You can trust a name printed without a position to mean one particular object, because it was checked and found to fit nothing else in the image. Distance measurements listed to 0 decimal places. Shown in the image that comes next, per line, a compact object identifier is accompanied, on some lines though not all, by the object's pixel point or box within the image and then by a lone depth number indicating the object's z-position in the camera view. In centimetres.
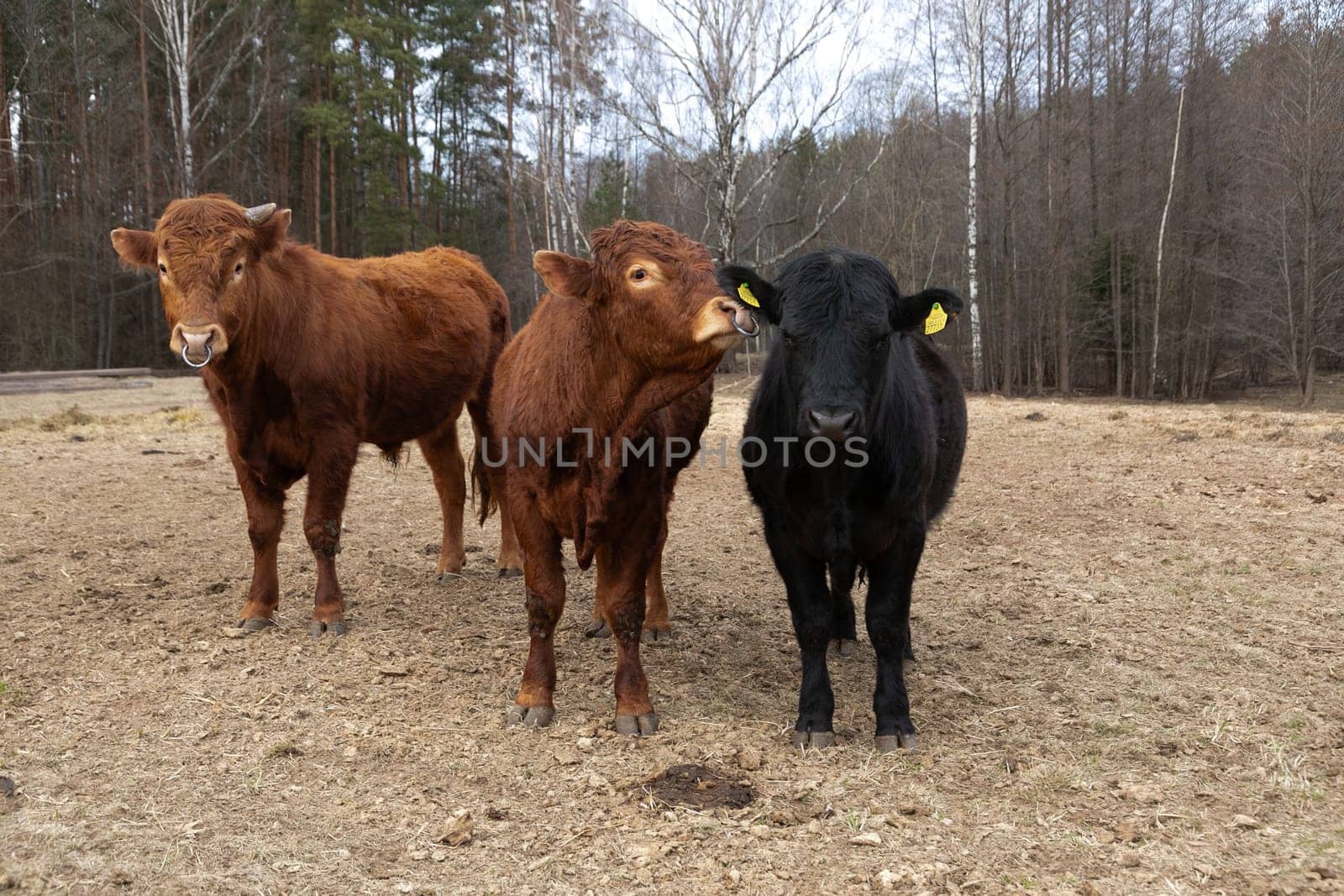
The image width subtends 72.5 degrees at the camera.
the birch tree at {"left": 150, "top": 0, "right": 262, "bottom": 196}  2133
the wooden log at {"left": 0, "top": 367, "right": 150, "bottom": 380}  1623
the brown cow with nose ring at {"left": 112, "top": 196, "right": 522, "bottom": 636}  425
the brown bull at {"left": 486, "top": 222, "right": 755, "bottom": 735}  353
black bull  345
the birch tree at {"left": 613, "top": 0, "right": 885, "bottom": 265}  1061
